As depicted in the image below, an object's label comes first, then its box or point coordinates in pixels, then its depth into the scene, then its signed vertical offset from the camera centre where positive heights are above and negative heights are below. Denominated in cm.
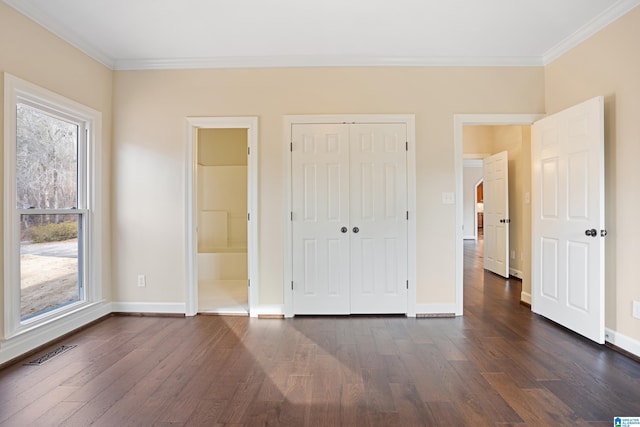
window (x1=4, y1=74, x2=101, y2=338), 263 +8
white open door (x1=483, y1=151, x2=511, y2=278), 551 +1
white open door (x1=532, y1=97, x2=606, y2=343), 285 -5
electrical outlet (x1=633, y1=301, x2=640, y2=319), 264 -75
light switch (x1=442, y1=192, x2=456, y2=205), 371 +17
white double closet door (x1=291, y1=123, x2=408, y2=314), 367 -3
